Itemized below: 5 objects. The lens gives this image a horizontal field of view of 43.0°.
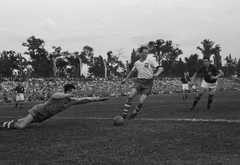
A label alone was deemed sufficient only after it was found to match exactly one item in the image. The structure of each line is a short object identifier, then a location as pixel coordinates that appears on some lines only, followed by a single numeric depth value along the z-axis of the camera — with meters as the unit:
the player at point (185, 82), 26.98
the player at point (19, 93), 22.50
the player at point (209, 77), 12.50
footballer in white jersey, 9.80
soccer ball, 8.16
